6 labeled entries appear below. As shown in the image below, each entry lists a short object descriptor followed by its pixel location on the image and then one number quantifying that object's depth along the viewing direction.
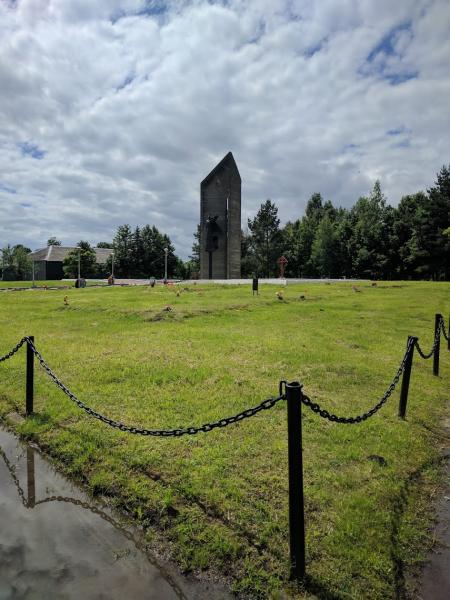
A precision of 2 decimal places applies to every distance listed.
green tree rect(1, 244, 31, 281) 59.82
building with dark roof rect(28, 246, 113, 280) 66.62
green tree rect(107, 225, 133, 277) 68.50
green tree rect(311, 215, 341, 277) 53.88
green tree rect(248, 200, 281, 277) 62.69
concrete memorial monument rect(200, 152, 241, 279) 35.25
